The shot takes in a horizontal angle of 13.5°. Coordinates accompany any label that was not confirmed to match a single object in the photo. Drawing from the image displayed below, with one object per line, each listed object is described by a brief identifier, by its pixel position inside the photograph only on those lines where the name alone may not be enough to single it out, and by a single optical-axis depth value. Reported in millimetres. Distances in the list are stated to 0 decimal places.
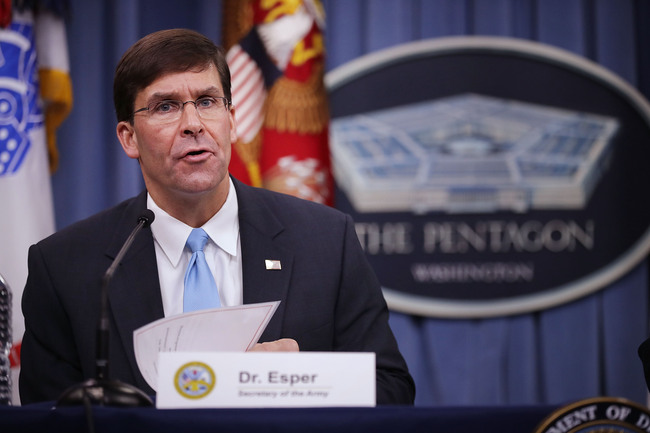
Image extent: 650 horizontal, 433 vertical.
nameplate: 3307
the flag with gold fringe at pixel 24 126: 4442
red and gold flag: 4616
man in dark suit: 3680
